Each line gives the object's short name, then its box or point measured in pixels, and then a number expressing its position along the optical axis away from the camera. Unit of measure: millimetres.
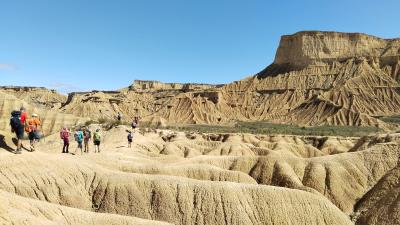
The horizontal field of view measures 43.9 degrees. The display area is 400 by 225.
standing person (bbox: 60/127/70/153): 25500
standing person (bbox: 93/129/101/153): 30800
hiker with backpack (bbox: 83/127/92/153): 30438
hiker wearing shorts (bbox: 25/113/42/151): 18906
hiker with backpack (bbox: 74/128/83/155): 27844
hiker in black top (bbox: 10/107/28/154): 17652
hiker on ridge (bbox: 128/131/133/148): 39600
